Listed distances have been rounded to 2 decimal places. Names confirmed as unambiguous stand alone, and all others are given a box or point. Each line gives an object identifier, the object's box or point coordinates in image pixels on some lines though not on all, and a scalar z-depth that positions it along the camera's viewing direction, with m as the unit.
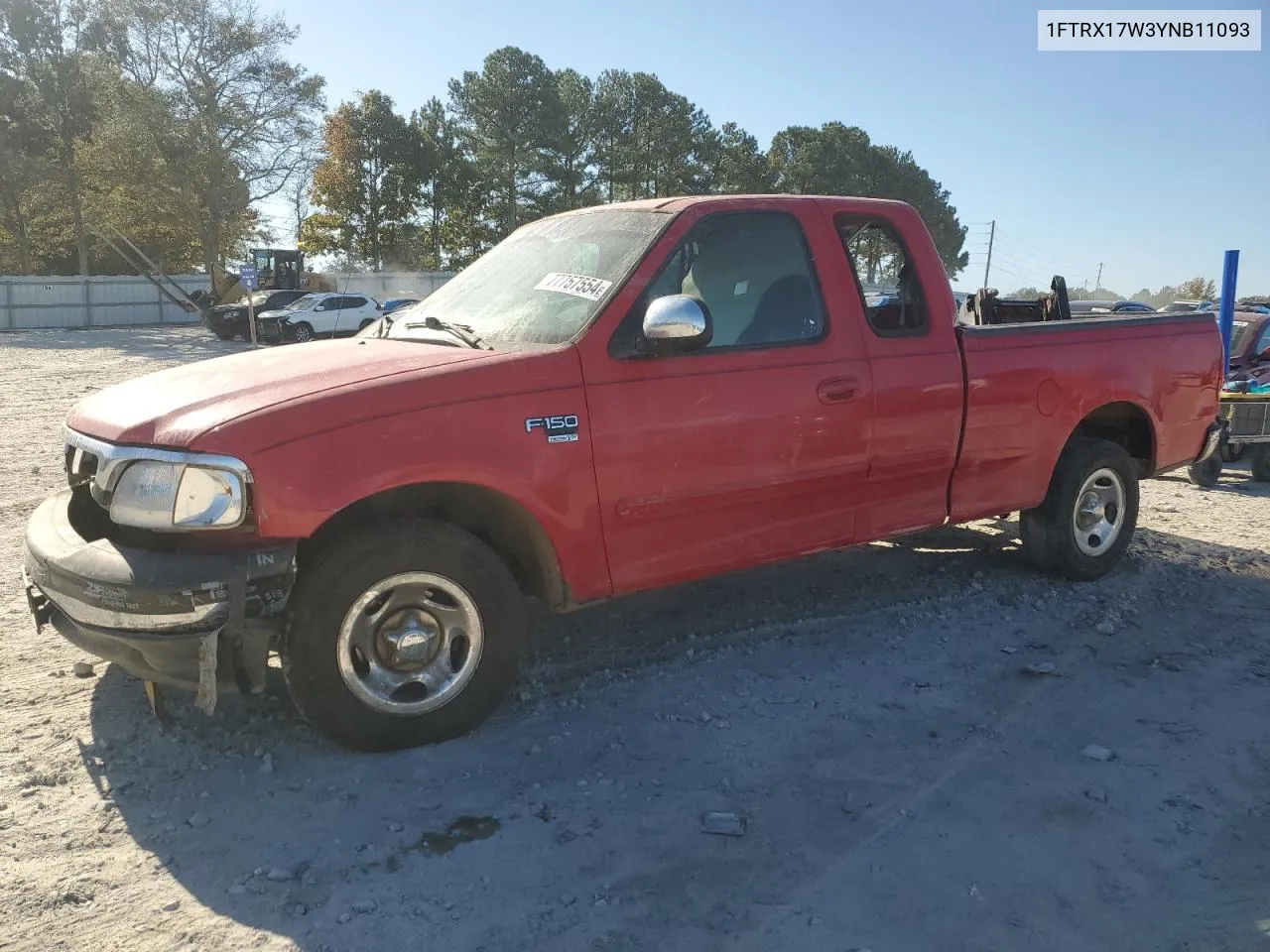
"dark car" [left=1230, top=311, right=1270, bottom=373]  10.62
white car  30.61
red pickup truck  3.15
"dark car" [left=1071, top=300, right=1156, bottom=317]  19.14
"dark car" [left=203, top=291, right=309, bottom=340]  33.03
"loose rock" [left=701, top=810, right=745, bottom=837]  3.07
